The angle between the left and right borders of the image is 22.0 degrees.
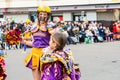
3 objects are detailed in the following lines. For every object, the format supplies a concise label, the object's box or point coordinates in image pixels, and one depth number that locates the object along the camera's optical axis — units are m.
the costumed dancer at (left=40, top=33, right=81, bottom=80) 3.63
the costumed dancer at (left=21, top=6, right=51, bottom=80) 5.01
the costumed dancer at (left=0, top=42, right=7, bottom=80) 5.62
